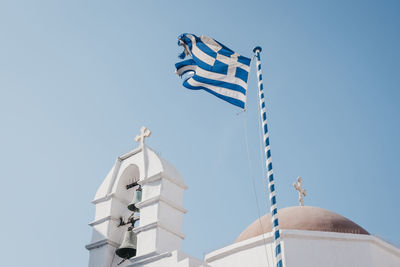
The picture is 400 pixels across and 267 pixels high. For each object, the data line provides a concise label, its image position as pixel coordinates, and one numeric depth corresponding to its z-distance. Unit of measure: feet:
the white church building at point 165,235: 28.58
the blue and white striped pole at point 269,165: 21.75
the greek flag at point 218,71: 28.12
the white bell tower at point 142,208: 28.14
